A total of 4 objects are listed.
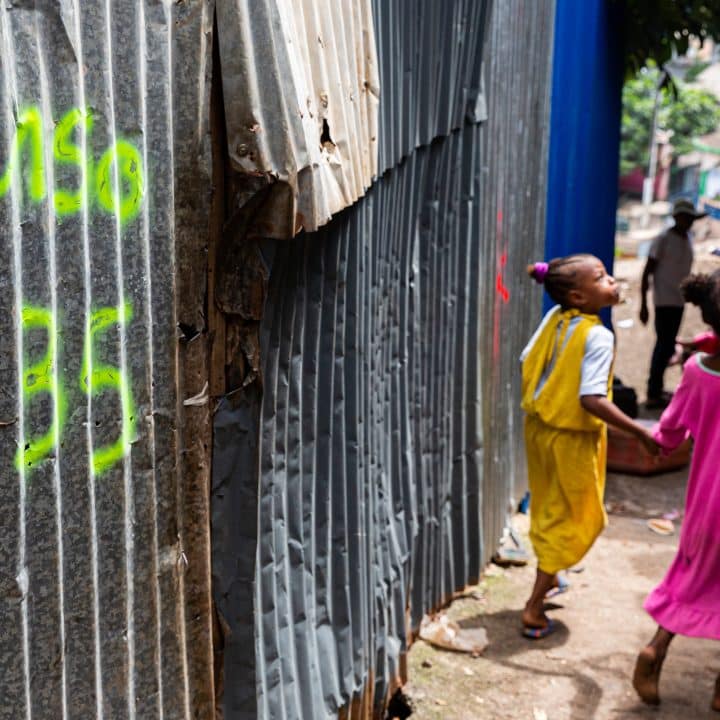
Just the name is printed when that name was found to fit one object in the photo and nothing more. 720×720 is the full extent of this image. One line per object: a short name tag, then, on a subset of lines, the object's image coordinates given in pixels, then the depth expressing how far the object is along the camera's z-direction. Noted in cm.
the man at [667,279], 881
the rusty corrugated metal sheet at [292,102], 211
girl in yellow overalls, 429
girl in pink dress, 382
